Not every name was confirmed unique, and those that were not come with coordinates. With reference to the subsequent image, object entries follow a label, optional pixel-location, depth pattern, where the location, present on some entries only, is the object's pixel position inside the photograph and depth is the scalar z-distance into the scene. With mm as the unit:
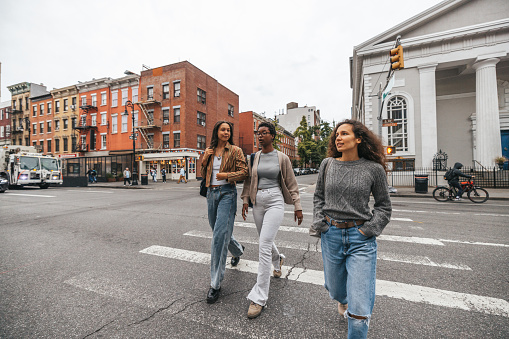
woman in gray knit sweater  1721
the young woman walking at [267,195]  2543
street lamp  23734
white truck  18312
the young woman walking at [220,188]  2799
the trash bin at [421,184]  13758
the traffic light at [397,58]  10164
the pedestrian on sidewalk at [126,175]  24245
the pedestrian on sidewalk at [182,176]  26469
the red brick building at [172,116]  29828
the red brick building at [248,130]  44406
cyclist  10718
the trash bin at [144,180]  23788
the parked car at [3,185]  15523
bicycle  10742
